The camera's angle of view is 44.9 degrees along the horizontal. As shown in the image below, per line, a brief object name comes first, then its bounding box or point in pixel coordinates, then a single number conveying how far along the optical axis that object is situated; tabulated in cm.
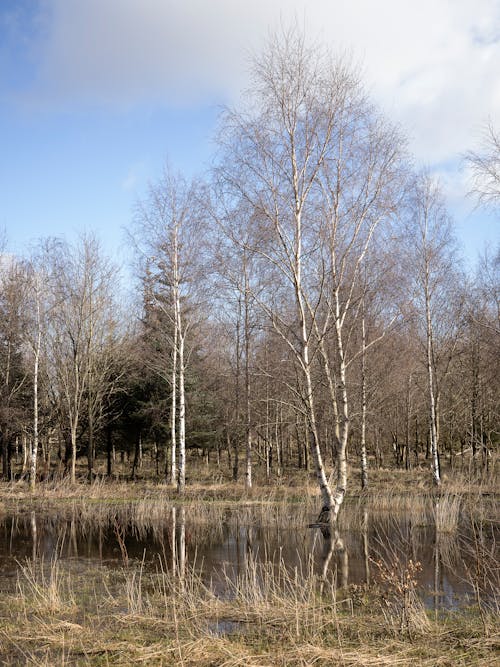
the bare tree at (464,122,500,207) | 1452
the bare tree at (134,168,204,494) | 2127
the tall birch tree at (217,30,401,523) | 1418
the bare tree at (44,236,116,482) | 2661
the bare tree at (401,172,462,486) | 2272
